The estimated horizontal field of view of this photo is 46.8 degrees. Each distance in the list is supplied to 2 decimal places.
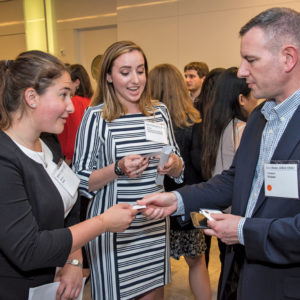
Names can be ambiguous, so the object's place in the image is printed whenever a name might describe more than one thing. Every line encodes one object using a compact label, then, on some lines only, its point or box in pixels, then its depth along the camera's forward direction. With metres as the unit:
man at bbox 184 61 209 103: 4.87
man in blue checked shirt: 1.25
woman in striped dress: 1.98
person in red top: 3.73
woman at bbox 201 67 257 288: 2.41
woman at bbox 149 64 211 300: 2.67
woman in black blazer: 1.24
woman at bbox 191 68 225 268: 2.73
